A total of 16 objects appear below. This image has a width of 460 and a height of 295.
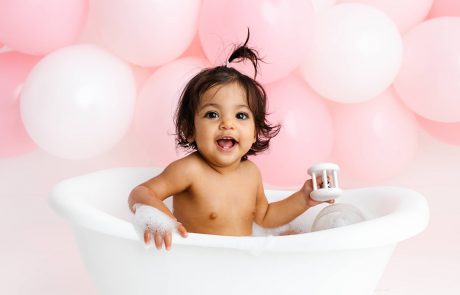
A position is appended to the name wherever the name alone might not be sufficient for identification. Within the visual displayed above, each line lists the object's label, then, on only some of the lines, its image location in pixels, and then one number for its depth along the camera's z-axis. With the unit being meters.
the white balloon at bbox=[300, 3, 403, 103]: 1.81
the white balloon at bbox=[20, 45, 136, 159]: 1.73
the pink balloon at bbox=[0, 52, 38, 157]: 1.88
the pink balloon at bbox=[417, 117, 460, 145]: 2.09
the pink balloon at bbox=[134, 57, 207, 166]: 1.79
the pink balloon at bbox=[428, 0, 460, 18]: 2.05
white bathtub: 1.10
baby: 1.43
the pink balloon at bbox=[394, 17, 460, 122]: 1.87
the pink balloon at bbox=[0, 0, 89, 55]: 1.77
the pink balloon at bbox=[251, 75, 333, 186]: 1.83
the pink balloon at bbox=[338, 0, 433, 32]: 1.97
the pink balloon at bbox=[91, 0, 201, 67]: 1.73
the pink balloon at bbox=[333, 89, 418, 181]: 1.94
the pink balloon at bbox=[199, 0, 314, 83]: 1.69
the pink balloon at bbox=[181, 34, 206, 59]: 1.94
